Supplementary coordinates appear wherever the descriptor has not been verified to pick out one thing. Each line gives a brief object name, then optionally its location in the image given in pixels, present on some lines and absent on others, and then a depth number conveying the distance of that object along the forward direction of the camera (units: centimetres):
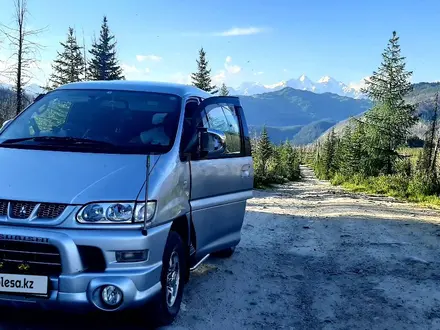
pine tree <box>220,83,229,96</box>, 5433
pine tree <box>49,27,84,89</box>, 4331
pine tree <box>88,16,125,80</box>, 4259
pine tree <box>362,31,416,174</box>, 3872
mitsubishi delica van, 351
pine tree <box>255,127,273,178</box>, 6794
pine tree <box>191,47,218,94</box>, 4532
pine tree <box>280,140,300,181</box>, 6928
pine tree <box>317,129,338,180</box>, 8412
